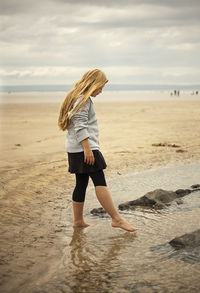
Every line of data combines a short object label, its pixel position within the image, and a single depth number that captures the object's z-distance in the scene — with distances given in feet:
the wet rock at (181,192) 19.12
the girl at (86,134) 13.78
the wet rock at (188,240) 12.30
